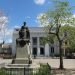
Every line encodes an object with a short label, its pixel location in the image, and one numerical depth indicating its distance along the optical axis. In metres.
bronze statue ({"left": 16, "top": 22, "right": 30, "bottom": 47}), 8.64
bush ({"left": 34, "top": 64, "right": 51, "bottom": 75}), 5.73
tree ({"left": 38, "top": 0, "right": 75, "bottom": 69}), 11.48
